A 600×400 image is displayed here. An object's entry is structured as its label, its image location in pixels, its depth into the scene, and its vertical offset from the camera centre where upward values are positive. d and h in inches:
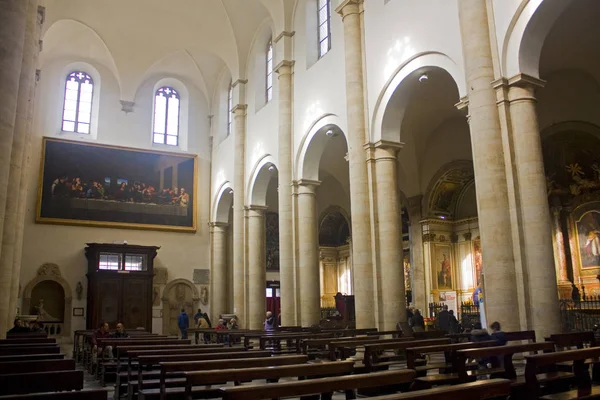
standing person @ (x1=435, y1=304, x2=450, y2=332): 610.5 -5.0
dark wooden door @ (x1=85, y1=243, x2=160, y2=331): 890.7 +58.8
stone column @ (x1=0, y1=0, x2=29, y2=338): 259.9 +124.0
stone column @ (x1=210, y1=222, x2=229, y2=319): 997.2 +94.3
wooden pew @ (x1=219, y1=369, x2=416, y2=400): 137.1 -18.3
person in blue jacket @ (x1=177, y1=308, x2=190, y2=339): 807.7 -3.7
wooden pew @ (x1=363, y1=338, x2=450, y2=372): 274.4 -14.8
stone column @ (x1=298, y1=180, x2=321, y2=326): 670.5 +80.4
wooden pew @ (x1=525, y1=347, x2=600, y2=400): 179.8 -20.1
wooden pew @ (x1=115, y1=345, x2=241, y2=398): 262.8 -15.6
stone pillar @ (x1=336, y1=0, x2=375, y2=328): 541.6 +157.0
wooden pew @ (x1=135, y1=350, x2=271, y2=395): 237.9 -16.6
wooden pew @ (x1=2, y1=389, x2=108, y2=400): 116.9 -16.1
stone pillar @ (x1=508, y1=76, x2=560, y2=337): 362.3 +72.2
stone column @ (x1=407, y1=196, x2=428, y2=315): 861.8 +100.3
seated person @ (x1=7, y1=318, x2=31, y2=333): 471.1 -5.3
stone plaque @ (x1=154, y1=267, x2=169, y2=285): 982.5 +79.4
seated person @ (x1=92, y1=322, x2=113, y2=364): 423.2 -18.4
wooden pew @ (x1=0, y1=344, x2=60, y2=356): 257.4 -13.7
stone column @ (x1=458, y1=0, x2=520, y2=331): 377.4 +103.9
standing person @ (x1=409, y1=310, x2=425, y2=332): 527.7 -4.9
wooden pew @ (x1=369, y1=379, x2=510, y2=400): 124.0 -18.2
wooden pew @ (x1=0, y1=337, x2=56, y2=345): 312.3 -11.2
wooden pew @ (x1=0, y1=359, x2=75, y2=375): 187.2 -15.2
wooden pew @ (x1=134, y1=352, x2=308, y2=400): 205.0 -17.6
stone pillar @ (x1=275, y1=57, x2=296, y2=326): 698.2 +162.8
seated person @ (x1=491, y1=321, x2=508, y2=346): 298.0 -11.9
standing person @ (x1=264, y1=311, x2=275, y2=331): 685.9 -4.8
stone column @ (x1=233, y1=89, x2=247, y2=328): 843.4 +175.4
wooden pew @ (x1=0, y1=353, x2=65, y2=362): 219.8 -14.5
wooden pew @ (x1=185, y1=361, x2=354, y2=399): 172.2 -17.9
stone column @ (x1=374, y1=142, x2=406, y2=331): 527.2 +79.0
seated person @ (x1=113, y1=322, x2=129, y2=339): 493.6 -11.4
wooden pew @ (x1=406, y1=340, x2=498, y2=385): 222.8 -16.4
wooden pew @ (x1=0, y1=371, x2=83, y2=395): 149.8 -16.6
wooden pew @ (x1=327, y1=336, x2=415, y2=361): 307.2 -15.4
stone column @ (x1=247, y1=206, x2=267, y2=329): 809.5 +59.9
